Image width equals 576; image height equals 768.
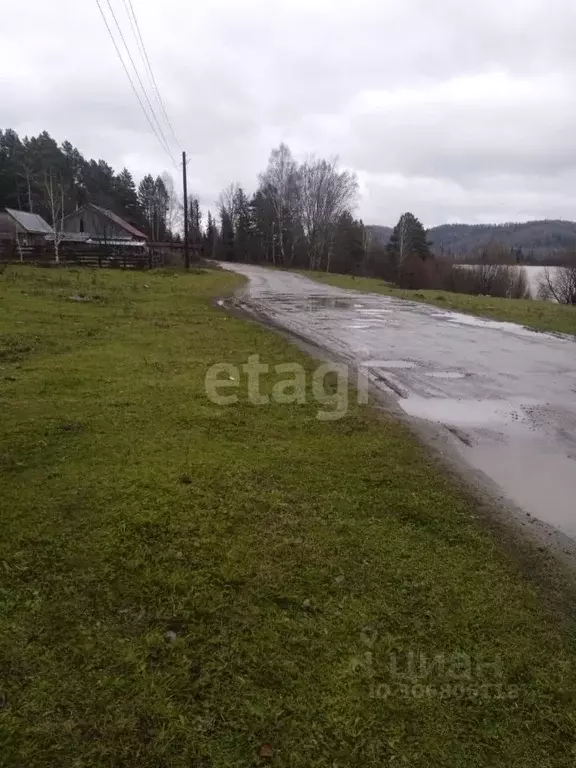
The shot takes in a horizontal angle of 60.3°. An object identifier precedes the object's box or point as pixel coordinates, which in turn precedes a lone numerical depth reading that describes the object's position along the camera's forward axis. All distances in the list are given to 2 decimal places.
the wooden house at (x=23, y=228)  46.44
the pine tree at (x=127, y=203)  79.81
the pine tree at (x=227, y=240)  79.47
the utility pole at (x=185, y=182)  34.53
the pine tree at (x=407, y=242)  58.22
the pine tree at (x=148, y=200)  82.94
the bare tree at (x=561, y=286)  45.41
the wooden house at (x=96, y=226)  54.91
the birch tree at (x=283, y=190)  62.72
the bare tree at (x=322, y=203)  59.09
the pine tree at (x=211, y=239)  84.81
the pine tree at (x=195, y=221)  87.21
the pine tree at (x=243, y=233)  76.50
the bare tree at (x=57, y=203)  31.61
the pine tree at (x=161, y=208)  84.25
